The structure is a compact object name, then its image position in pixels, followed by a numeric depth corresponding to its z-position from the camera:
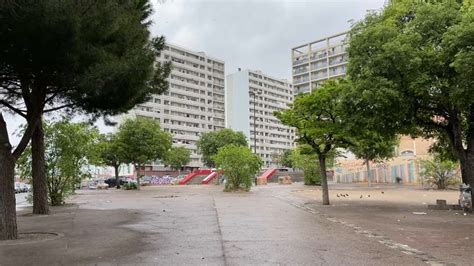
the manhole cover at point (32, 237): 10.62
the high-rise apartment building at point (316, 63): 111.81
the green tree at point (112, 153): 23.62
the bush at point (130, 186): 45.28
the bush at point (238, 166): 33.47
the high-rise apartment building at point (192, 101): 114.69
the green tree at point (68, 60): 9.52
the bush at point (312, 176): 47.03
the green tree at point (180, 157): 87.70
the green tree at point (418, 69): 14.40
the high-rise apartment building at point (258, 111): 136.12
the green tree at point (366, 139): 18.20
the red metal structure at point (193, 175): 65.12
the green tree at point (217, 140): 77.31
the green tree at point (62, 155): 21.58
